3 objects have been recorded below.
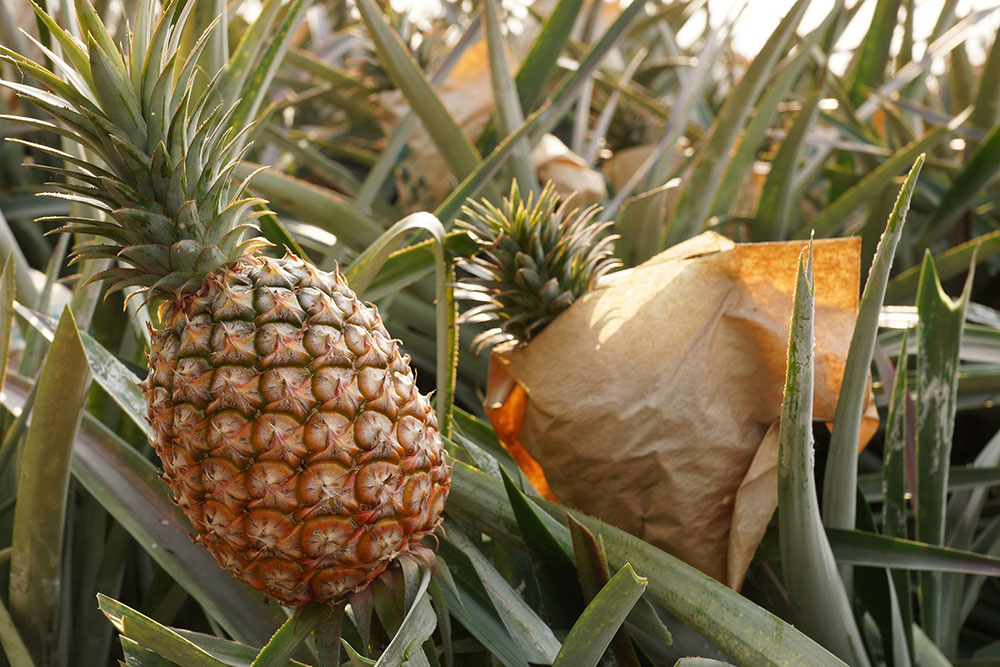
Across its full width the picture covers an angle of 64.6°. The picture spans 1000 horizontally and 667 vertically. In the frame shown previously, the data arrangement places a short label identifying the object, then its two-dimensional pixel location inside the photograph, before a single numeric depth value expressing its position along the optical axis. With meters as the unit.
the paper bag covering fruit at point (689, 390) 0.61
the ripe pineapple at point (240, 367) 0.48
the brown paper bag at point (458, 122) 1.16
